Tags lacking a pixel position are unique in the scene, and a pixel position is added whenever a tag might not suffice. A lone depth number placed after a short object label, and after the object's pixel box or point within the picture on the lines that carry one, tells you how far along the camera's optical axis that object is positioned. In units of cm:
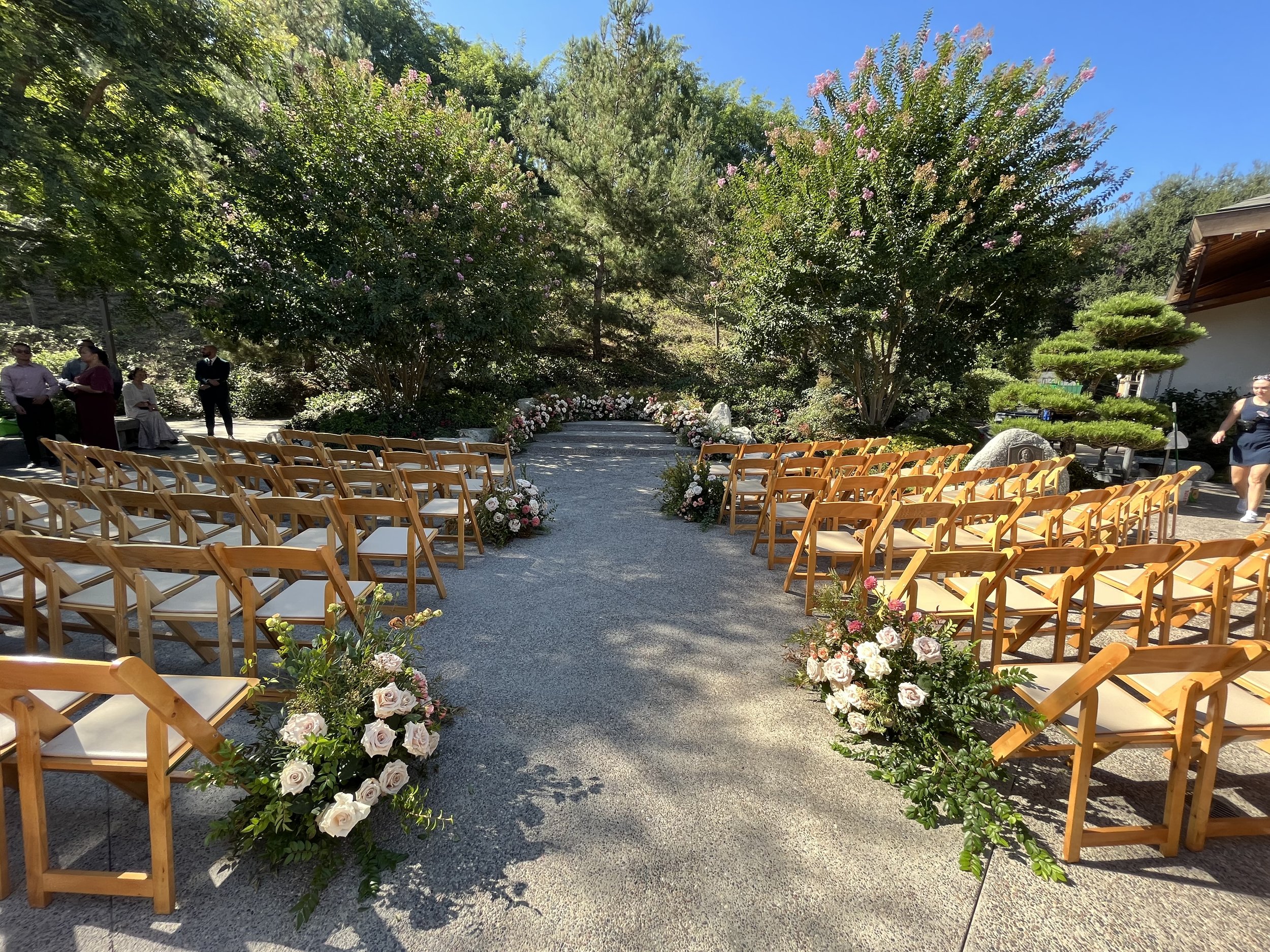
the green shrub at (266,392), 1481
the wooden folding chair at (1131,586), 291
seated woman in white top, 970
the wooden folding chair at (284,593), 255
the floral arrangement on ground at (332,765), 196
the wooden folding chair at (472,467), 556
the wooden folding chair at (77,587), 260
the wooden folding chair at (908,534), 389
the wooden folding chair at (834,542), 396
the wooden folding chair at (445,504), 477
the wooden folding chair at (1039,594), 282
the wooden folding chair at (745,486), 584
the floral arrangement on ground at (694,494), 645
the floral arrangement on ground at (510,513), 555
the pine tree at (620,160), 1514
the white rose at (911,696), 249
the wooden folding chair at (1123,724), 192
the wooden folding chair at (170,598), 250
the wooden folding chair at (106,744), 165
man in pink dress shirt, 798
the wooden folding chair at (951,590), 279
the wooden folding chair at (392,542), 371
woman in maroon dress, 813
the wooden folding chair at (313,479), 467
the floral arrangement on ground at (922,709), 224
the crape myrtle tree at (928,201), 870
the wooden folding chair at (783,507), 475
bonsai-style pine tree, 793
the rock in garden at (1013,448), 755
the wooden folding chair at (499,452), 623
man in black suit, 993
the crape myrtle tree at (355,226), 942
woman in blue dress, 671
